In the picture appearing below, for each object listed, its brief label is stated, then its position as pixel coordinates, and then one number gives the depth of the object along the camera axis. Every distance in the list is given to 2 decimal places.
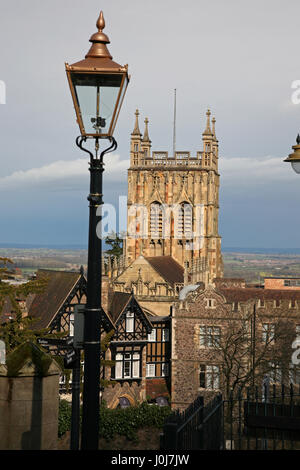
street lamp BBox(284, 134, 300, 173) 19.50
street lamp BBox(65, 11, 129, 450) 13.12
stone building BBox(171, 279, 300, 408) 76.75
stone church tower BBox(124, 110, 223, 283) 134.75
